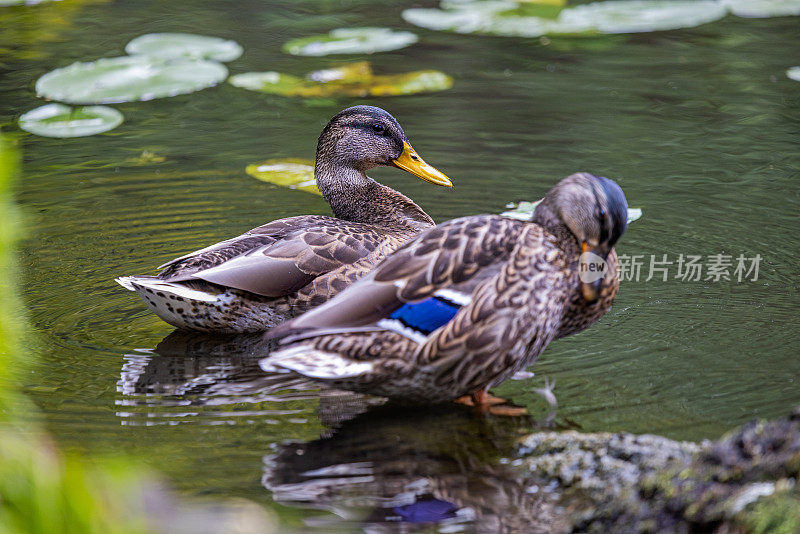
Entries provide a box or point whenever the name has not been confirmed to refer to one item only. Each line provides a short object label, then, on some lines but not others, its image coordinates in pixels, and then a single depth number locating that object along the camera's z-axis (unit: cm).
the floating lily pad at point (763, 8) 1995
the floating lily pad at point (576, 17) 1919
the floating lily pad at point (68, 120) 1506
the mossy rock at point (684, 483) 475
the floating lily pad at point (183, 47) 1748
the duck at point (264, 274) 970
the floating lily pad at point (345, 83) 1683
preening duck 758
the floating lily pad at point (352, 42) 1839
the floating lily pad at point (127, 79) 1572
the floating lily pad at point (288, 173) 1351
